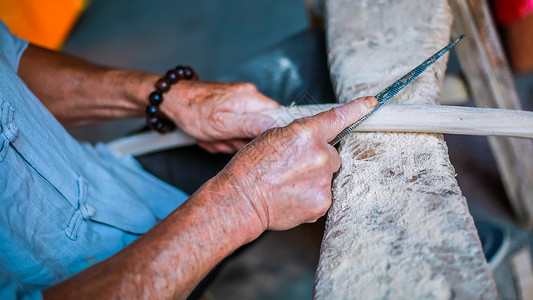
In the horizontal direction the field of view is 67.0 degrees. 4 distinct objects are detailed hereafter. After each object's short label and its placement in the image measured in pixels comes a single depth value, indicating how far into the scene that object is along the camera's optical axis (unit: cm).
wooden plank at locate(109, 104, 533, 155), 67
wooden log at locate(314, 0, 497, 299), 53
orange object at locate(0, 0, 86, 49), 254
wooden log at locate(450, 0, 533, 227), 110
